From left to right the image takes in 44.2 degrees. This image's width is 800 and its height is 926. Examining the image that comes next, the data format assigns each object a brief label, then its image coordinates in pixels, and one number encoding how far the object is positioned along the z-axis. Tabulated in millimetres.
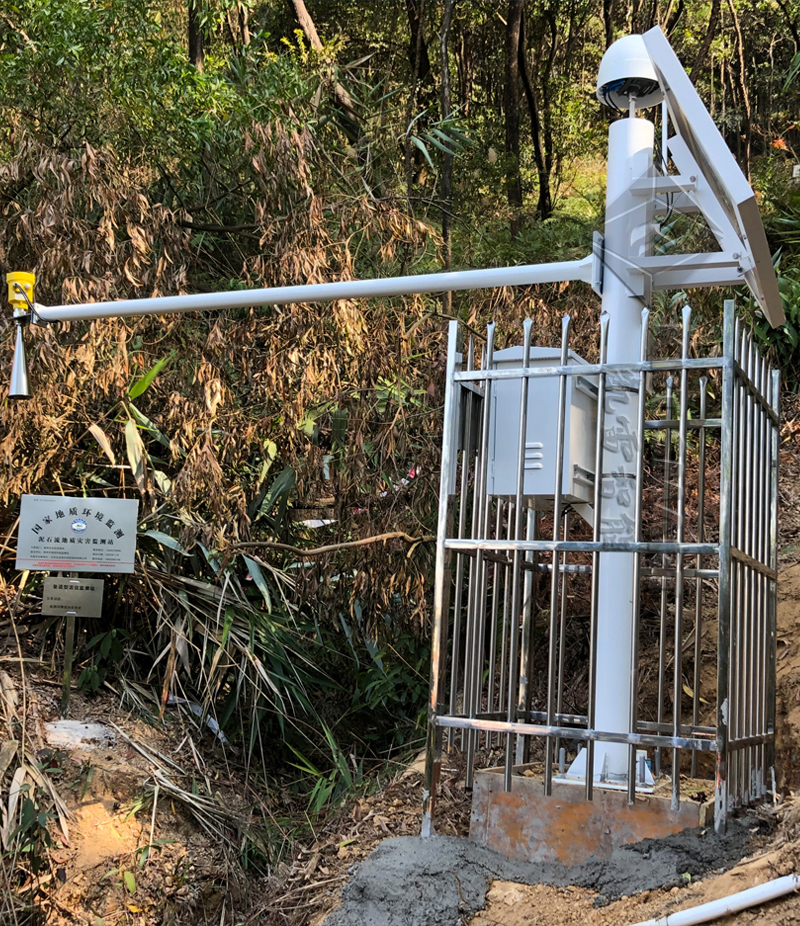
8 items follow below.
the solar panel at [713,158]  3713
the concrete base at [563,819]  3805
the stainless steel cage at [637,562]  3740
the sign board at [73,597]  6488
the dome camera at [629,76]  4441
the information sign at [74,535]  6445
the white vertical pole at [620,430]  4113
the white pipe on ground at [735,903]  3084
